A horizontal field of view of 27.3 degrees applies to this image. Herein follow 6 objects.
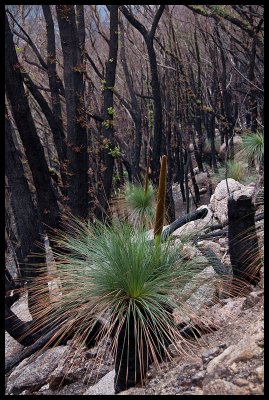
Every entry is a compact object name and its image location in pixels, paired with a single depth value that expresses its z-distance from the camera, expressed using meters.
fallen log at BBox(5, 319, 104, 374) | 4.84
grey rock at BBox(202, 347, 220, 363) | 3.31
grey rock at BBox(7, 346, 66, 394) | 5.07
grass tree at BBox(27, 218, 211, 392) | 3.41
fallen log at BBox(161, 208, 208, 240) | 6.03
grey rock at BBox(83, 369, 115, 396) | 4.00
